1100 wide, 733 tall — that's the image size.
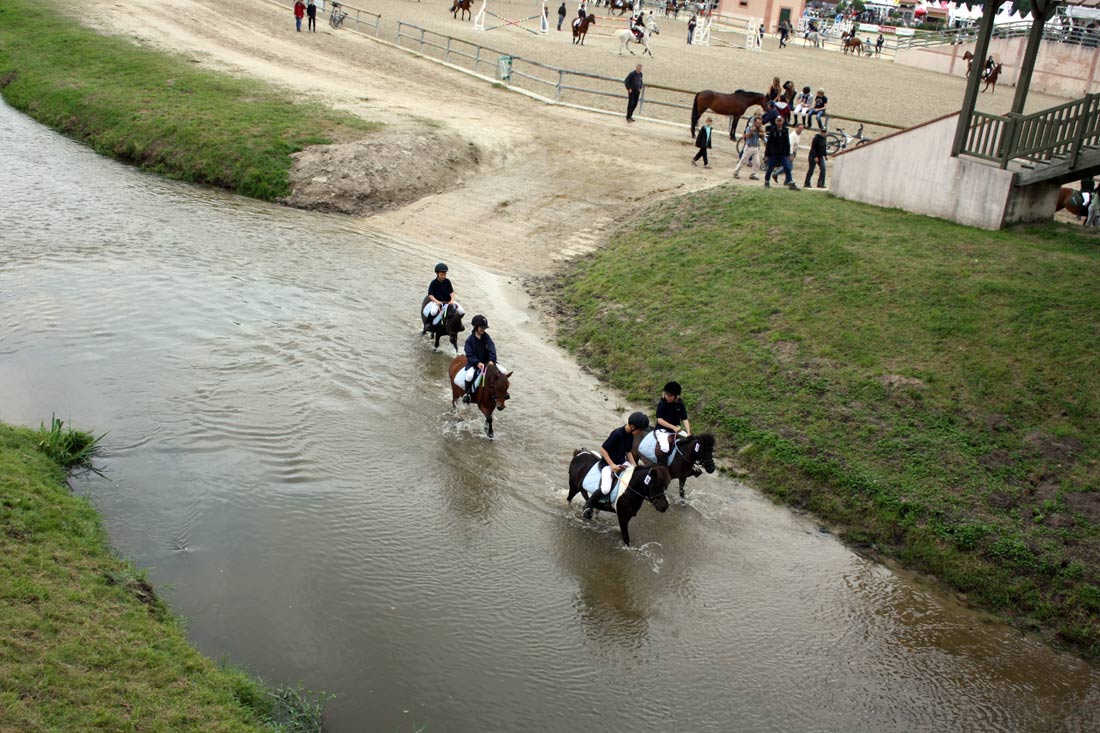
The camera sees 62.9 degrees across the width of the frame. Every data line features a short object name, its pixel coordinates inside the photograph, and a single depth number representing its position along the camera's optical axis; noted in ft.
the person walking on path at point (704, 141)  89.56
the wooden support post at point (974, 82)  62.49
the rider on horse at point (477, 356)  45.37
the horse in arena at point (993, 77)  169.37
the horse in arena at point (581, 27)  161.58
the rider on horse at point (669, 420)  40.57
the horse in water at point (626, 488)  35.91
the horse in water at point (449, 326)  53.83
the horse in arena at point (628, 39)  155.02
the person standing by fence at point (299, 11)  136.56
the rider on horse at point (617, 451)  37.81
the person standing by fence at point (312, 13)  137.69
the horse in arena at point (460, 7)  170.30
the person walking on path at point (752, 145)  84.38
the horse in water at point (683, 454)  40.01
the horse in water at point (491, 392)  44.86
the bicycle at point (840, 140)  97.45
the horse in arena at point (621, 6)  214.69
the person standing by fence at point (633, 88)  107.45
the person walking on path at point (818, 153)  81.71
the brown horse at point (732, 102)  103.09
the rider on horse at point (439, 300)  54.13
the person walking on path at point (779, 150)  79.51
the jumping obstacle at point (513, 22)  160.66
